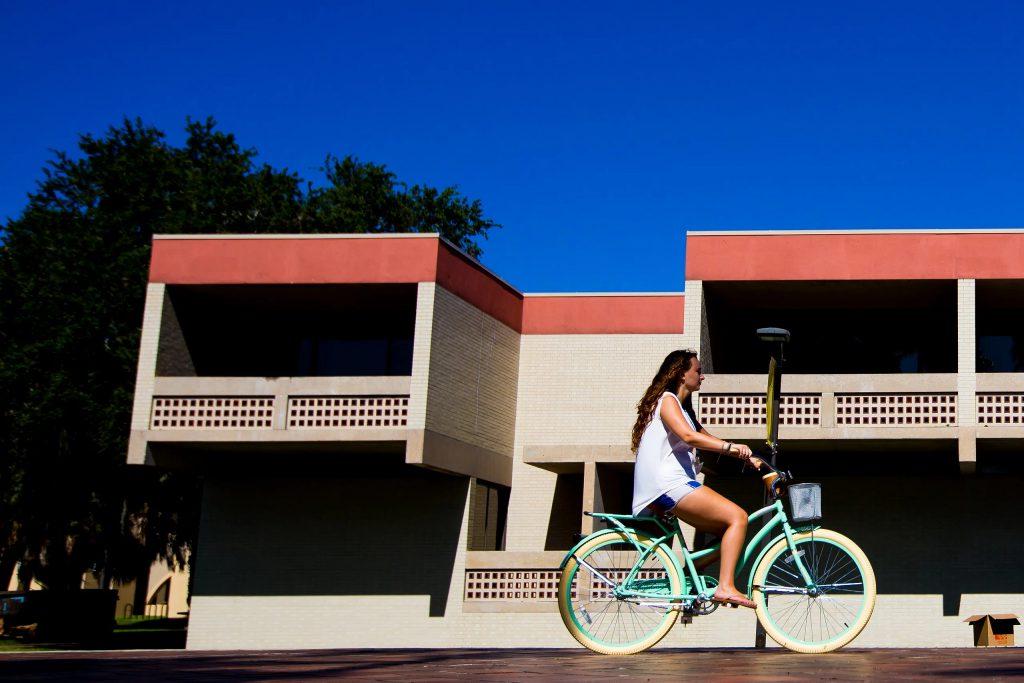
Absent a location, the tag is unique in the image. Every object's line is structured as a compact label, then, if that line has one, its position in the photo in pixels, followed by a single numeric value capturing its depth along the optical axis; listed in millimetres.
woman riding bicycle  7902
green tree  29297
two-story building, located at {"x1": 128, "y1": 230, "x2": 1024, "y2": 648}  21469
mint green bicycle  7891
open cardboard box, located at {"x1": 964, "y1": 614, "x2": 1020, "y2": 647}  20891
